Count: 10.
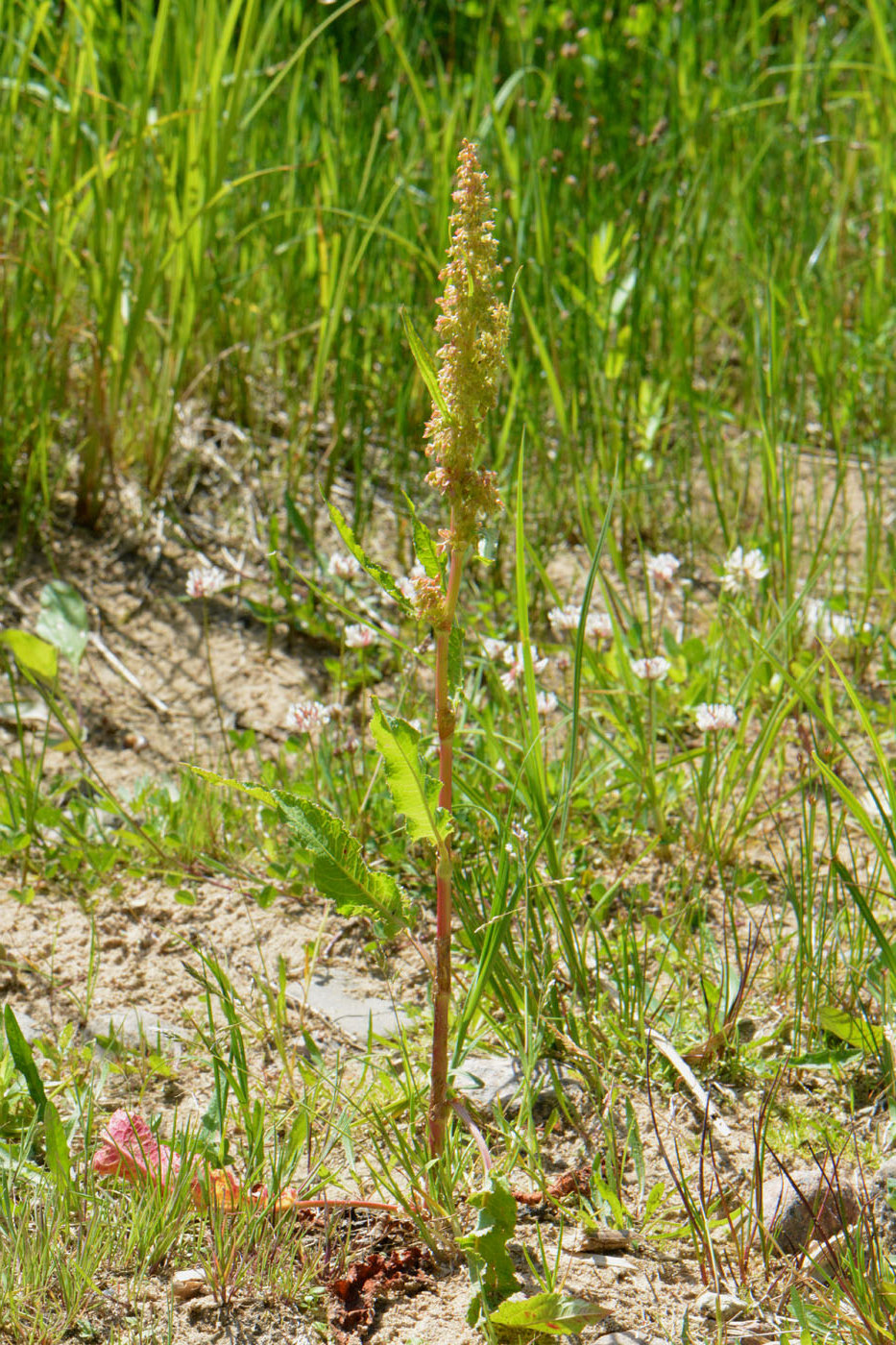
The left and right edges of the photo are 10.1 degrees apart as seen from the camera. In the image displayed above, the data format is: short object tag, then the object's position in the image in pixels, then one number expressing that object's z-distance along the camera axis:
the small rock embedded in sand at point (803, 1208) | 2.13
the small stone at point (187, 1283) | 2.11
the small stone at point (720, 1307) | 2.10
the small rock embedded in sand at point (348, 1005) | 2.28
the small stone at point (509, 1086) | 2.22
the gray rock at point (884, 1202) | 2.13
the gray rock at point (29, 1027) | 2.25
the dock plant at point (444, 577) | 2.06
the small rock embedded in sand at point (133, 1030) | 2.24
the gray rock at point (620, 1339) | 2.10
